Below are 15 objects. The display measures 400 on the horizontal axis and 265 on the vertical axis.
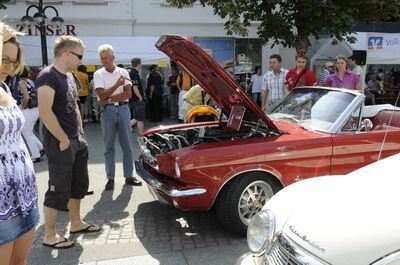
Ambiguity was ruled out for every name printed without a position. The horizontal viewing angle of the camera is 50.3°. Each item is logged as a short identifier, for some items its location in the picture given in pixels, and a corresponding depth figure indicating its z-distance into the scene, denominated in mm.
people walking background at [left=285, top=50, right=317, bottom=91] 6770
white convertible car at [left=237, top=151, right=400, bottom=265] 1825
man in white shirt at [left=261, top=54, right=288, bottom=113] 7332
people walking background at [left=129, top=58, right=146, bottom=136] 9145
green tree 10719
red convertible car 3945
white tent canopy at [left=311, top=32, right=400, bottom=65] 13312
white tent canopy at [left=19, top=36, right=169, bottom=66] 13266
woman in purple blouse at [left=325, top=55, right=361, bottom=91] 6359
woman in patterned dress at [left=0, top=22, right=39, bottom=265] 2252
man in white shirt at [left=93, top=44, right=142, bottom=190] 5566
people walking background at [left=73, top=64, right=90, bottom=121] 11898
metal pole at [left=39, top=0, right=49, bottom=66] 12188
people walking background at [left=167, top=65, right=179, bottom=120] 13336
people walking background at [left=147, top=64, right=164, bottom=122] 12648
